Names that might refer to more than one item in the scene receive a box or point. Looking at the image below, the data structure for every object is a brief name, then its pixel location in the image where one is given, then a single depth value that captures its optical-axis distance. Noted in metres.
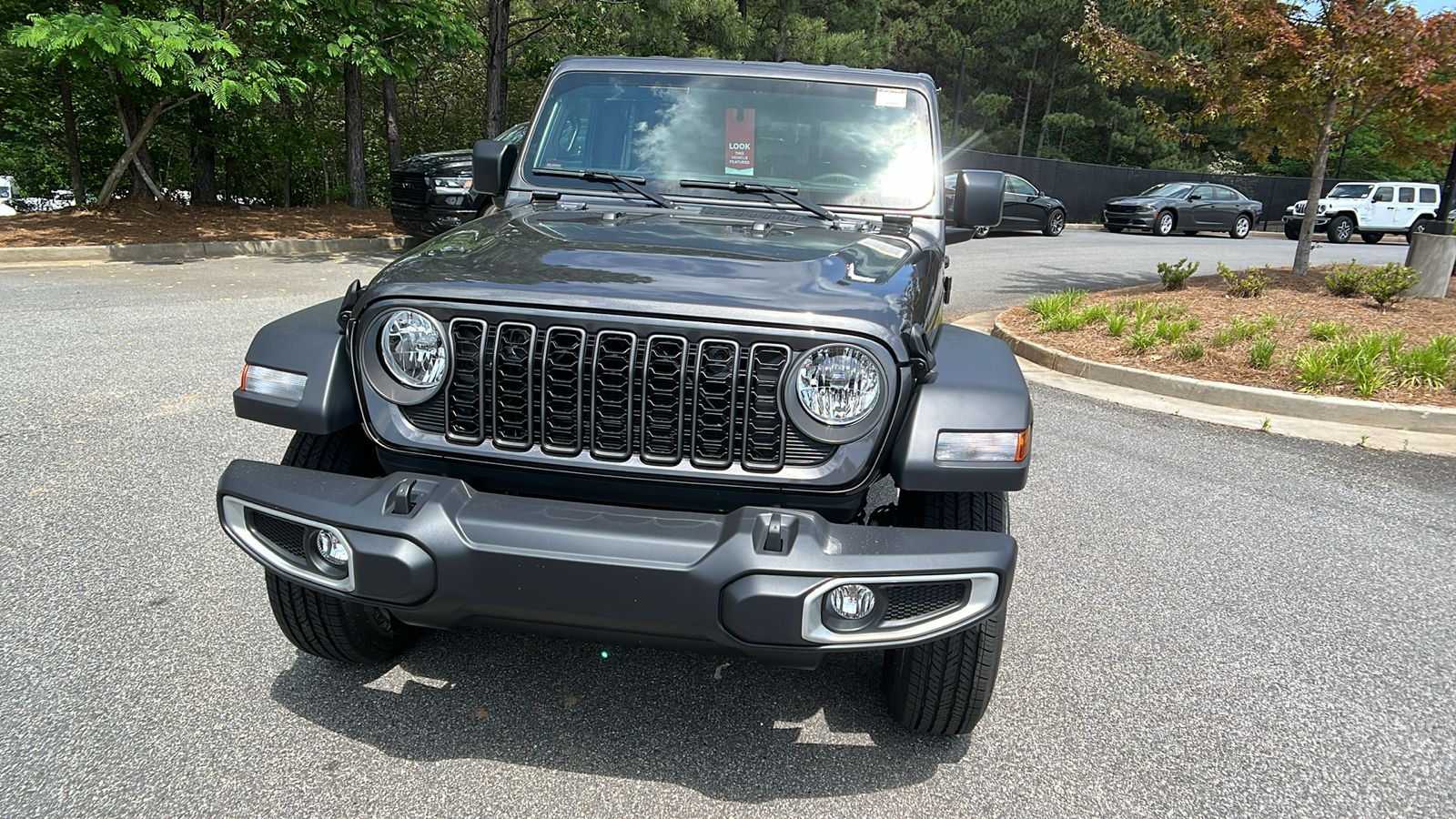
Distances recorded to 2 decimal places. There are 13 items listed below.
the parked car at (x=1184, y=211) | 24.89
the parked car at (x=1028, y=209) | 22.14
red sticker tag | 3.48
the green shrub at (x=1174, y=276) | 10.42
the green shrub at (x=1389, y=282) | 9.01
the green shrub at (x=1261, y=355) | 7.29
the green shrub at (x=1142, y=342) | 7.81
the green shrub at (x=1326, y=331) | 7.89
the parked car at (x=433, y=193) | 12.25
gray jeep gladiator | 2.06
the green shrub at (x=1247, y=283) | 9.66
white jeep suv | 27.14
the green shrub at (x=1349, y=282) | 9.65
